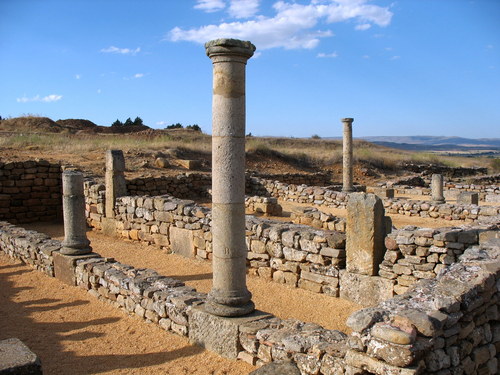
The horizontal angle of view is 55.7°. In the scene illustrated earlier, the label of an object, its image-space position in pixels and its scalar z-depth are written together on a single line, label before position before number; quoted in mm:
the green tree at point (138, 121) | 51156
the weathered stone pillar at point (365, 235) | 7633
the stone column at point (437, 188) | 17453
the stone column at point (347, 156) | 20078
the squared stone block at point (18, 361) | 4082
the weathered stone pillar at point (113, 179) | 13445
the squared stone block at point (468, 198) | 17438
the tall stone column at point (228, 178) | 5535
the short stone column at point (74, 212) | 9227
